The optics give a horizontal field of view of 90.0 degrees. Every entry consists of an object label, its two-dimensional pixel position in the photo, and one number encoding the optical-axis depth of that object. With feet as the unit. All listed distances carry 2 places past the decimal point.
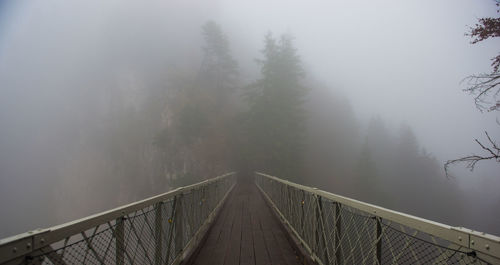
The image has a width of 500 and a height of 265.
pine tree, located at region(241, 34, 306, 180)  82.23
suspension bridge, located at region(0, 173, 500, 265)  5.03
